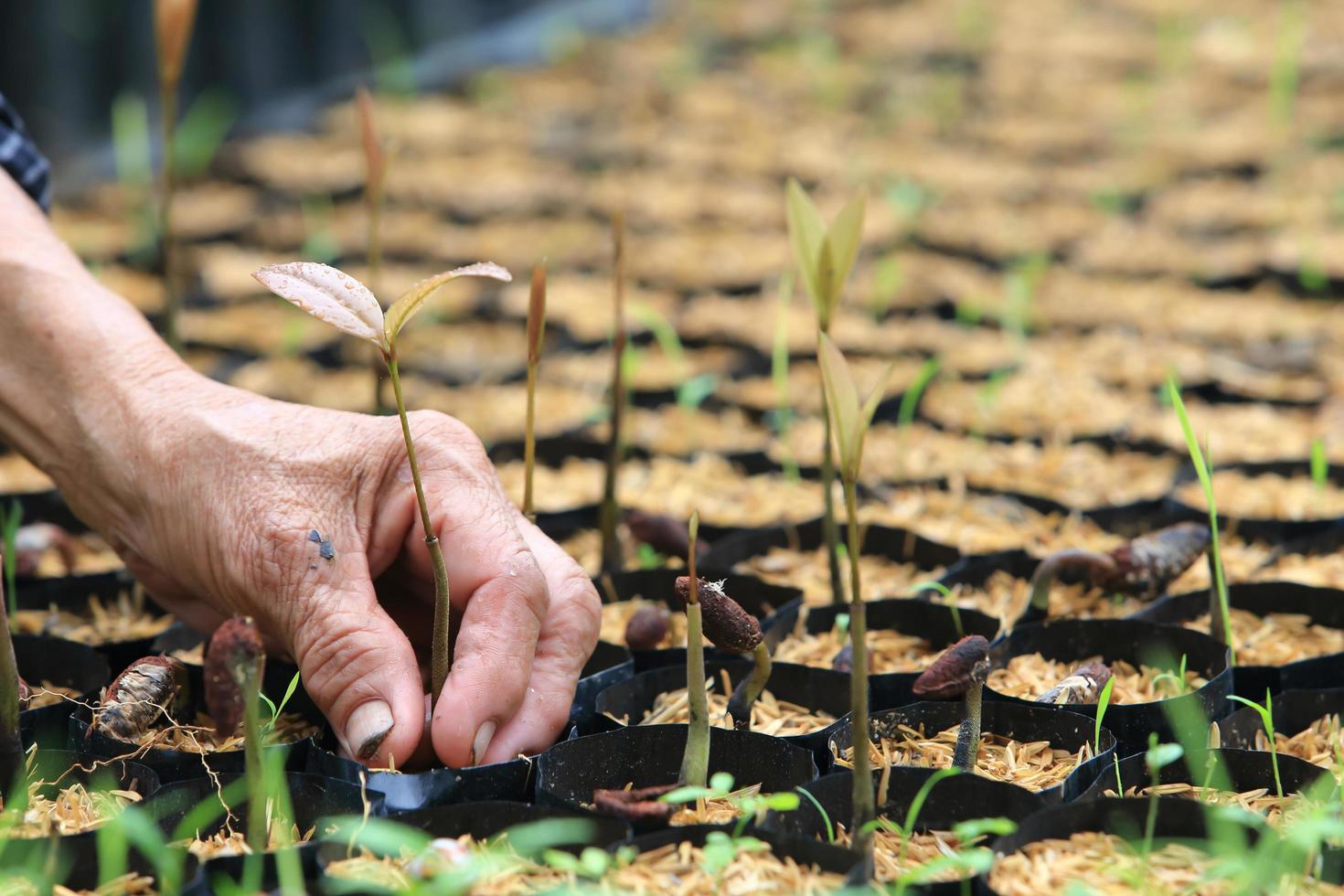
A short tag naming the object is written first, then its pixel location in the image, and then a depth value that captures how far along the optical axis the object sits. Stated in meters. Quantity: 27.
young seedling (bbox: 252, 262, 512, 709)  0.74
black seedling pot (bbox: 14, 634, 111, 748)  0.85
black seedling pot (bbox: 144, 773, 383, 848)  0.78
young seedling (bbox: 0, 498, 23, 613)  0.88
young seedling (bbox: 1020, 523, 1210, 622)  0.87
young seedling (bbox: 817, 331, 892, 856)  0.73
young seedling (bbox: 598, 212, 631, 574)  0.88
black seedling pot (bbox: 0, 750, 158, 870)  0.79
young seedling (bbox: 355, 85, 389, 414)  0.89
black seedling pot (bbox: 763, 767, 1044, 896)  0.77
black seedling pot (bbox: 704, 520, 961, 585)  0.93
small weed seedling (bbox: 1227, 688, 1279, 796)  0.79
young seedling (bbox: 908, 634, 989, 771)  0.78
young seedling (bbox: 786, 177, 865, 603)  0.73
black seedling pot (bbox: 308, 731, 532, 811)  0.78
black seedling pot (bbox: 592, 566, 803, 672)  0.87
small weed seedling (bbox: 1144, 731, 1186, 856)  0.75
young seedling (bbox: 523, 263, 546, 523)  0.80
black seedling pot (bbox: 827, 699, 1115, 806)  0.80
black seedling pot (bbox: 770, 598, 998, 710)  0.87
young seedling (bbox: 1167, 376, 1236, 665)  0.81
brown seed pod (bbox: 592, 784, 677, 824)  0.76
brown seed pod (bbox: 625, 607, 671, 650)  0.86
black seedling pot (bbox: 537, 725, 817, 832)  0.79
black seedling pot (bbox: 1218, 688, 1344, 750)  0.83
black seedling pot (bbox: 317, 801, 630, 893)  0.77
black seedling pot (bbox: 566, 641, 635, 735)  0.82
